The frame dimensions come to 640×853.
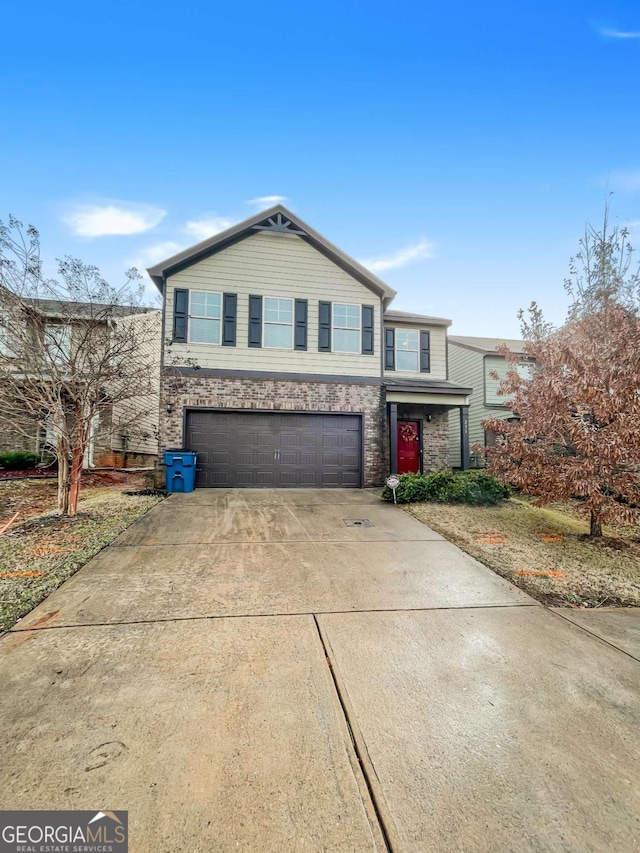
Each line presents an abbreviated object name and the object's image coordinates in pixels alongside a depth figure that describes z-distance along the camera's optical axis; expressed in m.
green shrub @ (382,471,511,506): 8.30
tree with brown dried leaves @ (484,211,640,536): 5.05
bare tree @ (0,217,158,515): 6.06
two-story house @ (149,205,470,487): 10.20
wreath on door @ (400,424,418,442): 12.76
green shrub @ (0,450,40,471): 11.86
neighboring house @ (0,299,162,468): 6.29
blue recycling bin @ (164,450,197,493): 9.38
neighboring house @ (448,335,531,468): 15.80
